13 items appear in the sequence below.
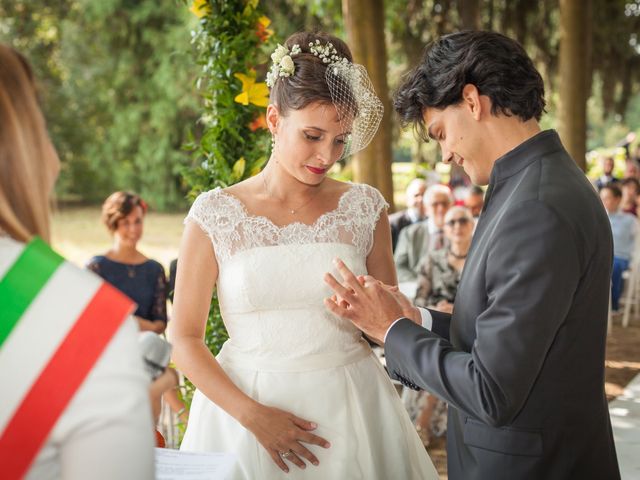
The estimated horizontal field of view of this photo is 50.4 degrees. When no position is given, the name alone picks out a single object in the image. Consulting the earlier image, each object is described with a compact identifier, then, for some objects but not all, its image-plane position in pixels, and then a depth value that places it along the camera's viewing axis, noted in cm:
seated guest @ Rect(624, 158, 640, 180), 1241
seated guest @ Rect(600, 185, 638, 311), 812
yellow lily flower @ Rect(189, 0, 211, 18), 302
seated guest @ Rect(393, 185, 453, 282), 649
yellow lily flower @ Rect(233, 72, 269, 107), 300
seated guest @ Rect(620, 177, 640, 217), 970
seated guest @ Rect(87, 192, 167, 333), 515
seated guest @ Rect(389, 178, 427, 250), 708
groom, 149
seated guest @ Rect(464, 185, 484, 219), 715
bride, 218
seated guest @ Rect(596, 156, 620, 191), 1212
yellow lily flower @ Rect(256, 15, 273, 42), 313
